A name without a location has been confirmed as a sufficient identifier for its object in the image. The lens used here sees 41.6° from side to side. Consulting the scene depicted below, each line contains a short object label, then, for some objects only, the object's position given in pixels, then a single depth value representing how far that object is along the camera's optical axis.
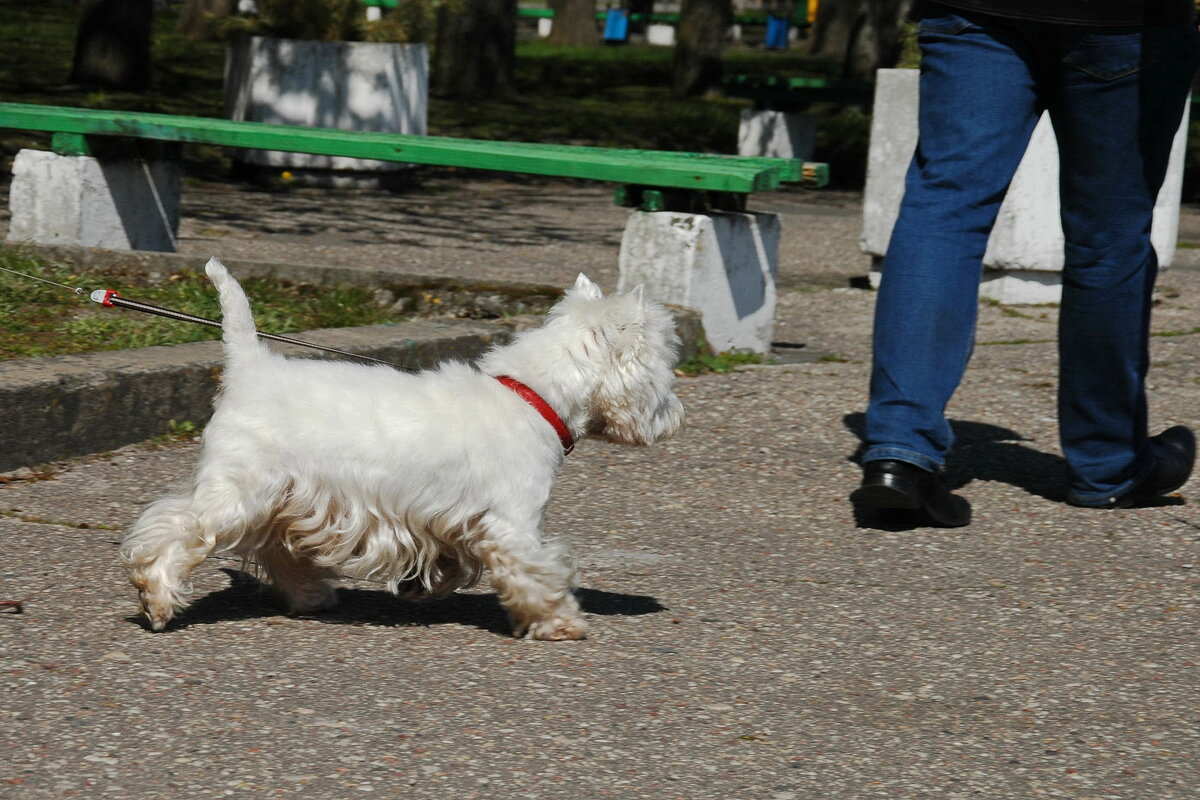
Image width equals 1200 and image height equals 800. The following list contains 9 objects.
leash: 3.65
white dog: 3.21
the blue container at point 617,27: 45.78
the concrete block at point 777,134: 14.13
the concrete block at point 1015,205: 7.79
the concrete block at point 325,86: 12.01
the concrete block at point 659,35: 46.12
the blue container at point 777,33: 45.97
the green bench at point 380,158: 6.10
